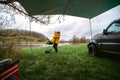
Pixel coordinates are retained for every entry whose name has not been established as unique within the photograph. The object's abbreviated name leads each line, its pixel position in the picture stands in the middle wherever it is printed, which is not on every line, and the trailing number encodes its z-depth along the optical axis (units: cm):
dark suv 229
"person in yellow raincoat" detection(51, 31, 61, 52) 400
